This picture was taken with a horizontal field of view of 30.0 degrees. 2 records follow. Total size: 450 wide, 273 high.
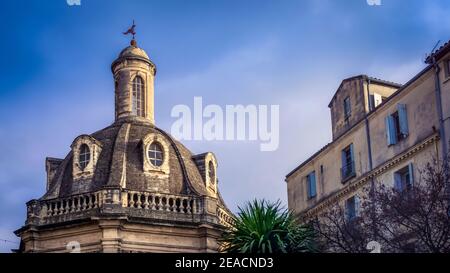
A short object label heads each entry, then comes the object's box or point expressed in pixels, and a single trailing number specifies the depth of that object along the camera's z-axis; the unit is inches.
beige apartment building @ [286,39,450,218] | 1098.1
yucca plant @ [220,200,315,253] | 902.4
